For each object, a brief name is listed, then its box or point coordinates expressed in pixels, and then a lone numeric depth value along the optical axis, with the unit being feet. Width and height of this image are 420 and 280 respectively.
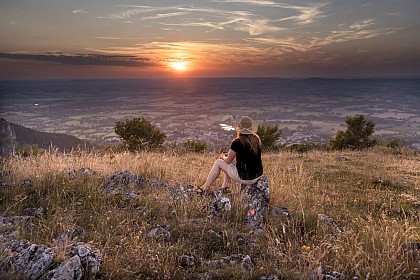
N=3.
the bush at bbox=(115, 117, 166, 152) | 94.38
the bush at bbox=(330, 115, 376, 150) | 106.93
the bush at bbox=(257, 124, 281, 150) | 104.58
